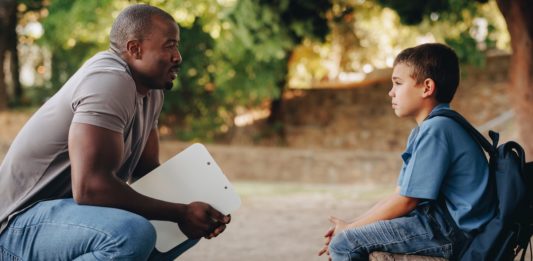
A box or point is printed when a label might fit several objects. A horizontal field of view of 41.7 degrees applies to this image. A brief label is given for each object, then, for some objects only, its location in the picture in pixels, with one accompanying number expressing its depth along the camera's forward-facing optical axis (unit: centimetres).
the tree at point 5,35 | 1691
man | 256
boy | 264
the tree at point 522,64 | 731
